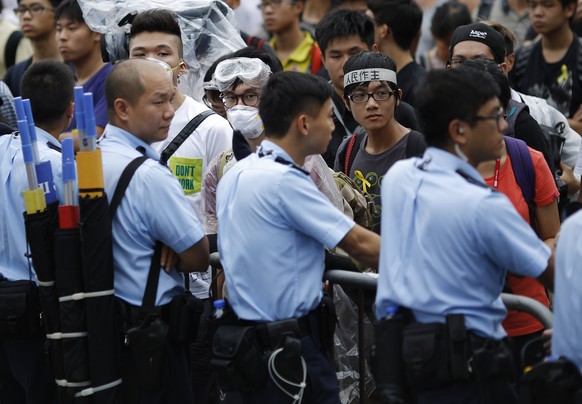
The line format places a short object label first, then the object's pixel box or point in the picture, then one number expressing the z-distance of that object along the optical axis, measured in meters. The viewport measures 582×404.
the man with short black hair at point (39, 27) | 15.90
